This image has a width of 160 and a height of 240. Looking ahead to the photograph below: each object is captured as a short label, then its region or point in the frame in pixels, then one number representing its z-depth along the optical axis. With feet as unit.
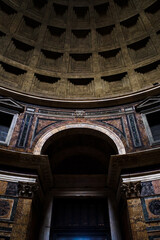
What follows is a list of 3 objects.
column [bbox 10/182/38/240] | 23.89
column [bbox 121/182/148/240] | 23.61
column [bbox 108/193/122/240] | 31.95
